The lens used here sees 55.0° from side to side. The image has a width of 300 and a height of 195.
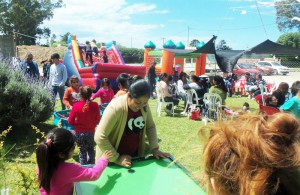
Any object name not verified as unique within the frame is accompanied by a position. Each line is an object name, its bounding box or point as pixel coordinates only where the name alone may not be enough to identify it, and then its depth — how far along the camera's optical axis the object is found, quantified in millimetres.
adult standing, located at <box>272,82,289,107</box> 6648
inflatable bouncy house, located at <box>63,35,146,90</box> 11766
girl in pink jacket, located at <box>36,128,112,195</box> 1977
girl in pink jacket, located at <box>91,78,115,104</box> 6258
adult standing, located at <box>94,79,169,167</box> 2225
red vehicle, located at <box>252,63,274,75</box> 27055
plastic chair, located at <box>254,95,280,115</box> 5676
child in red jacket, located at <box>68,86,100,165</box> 3953
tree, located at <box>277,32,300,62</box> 43875
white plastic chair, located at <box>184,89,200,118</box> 8523
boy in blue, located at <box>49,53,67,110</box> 7328
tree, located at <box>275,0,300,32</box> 55150
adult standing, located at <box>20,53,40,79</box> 7832
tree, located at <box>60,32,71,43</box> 59734
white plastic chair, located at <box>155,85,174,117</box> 8840
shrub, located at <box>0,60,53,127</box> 5207
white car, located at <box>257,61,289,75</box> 27609
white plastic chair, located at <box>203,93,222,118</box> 7703
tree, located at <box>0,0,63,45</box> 42659
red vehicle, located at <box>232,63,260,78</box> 21391
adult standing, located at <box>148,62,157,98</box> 12805
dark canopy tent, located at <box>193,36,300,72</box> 10766
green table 1763
